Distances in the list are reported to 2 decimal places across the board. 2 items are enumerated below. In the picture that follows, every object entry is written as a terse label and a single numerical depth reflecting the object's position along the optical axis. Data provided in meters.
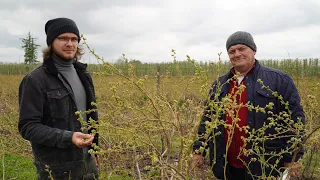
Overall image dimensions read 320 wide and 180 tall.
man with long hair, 2.40
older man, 2.72
